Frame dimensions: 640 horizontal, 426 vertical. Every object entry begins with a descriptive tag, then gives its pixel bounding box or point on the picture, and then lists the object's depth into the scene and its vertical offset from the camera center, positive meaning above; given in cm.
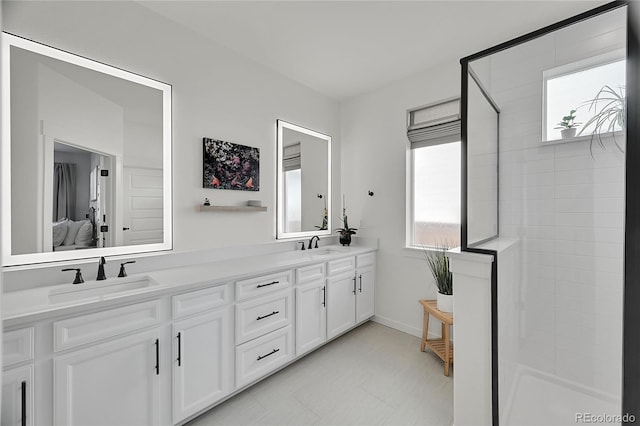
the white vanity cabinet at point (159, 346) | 131 -74
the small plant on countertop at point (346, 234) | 335 -25
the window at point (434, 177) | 278 +34
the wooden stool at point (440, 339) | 229 -101
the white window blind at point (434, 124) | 273 +83
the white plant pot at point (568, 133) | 131 +35
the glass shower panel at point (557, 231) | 119 -9
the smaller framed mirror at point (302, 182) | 304 +32
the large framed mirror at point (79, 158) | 163 +33
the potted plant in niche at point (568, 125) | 130 +38
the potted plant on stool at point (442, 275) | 242 -53
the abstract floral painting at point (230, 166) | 240 +39
